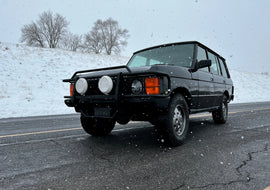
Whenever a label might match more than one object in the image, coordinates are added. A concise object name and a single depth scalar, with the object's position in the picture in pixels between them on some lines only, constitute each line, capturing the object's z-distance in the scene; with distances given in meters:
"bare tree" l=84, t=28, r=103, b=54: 37.06
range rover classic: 3.03
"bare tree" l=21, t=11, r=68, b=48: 31.92
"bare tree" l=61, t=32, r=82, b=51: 38.42
